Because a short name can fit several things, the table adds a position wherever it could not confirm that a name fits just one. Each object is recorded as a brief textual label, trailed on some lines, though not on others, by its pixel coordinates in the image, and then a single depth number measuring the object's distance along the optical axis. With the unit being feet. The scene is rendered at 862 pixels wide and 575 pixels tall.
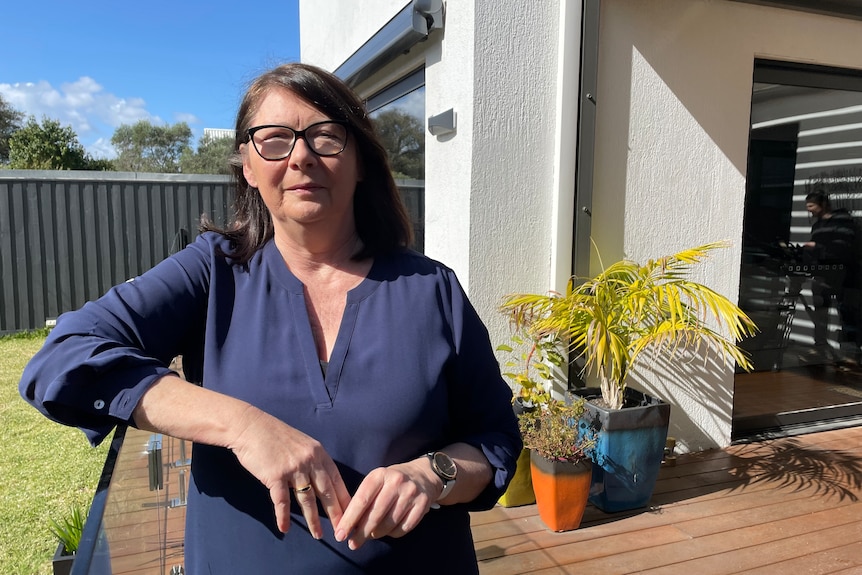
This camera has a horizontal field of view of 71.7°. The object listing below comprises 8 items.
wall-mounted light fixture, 10.43
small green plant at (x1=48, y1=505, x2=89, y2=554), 6.39
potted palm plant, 9.36
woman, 2.89
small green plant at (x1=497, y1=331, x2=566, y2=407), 10.10
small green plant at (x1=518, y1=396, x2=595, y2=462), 9.00
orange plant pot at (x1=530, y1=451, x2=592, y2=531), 8.97
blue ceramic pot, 9.43
